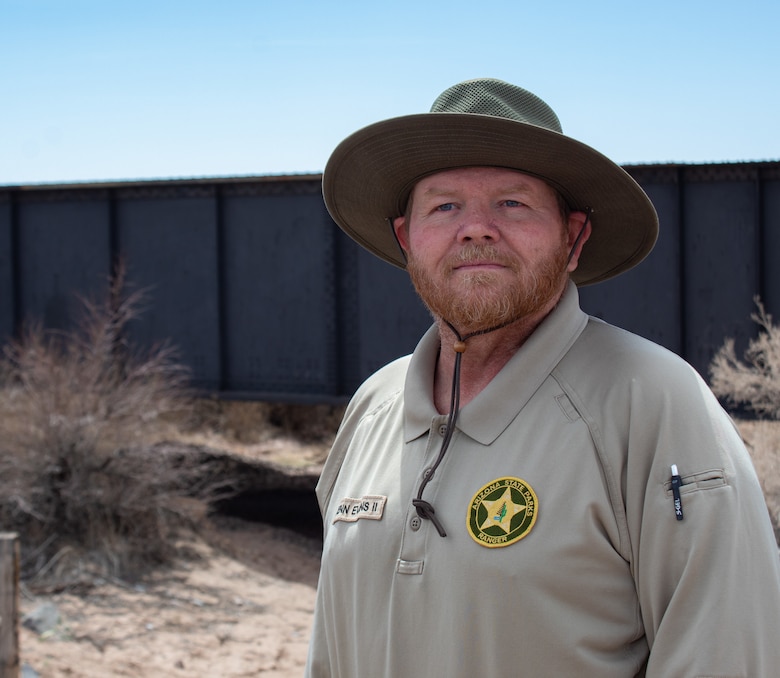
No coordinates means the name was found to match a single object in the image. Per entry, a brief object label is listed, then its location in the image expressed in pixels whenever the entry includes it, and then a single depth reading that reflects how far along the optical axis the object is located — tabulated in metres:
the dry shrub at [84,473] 7.14
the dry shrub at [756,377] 6.33
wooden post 4.53
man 1.48
